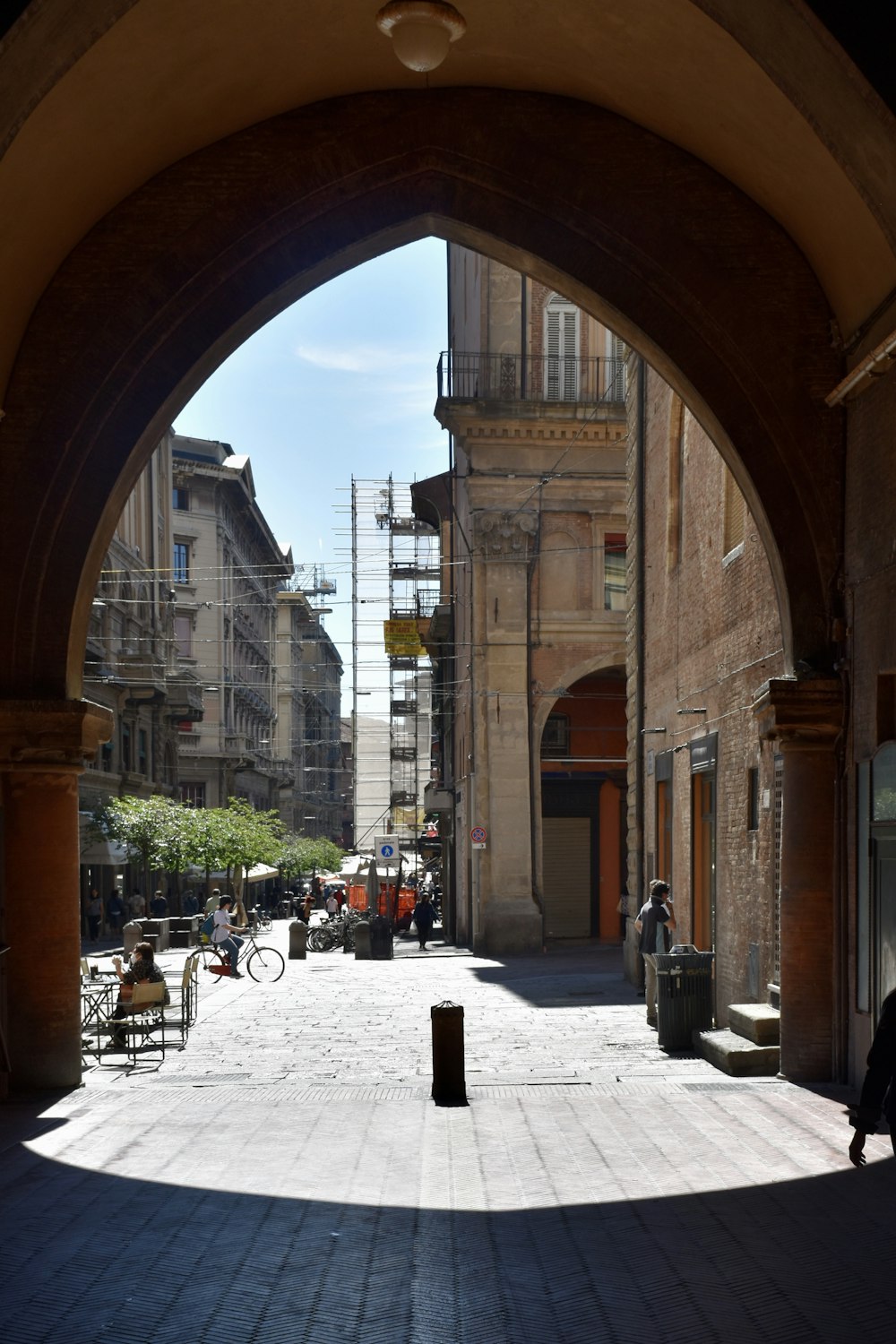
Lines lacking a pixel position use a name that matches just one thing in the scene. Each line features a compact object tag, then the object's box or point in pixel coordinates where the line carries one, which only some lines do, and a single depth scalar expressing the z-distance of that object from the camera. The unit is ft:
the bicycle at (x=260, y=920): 164.02
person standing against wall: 61.93
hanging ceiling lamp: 39.09
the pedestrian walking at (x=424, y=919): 132.05
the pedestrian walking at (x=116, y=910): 144.77
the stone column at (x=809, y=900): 42.68
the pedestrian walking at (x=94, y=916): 138.31
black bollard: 40.57
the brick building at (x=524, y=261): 40.70
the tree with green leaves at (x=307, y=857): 202.59
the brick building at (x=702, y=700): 50.49
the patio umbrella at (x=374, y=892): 130.52
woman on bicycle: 93.40
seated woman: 52.70
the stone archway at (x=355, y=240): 43.68
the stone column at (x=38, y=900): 42.75
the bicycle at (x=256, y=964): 92.12
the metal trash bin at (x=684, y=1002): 50.62
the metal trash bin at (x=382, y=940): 117.80
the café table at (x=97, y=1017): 53.36
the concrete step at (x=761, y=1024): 45.21
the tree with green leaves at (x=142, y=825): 137.80
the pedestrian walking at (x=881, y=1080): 28.19
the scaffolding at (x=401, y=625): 179.32
